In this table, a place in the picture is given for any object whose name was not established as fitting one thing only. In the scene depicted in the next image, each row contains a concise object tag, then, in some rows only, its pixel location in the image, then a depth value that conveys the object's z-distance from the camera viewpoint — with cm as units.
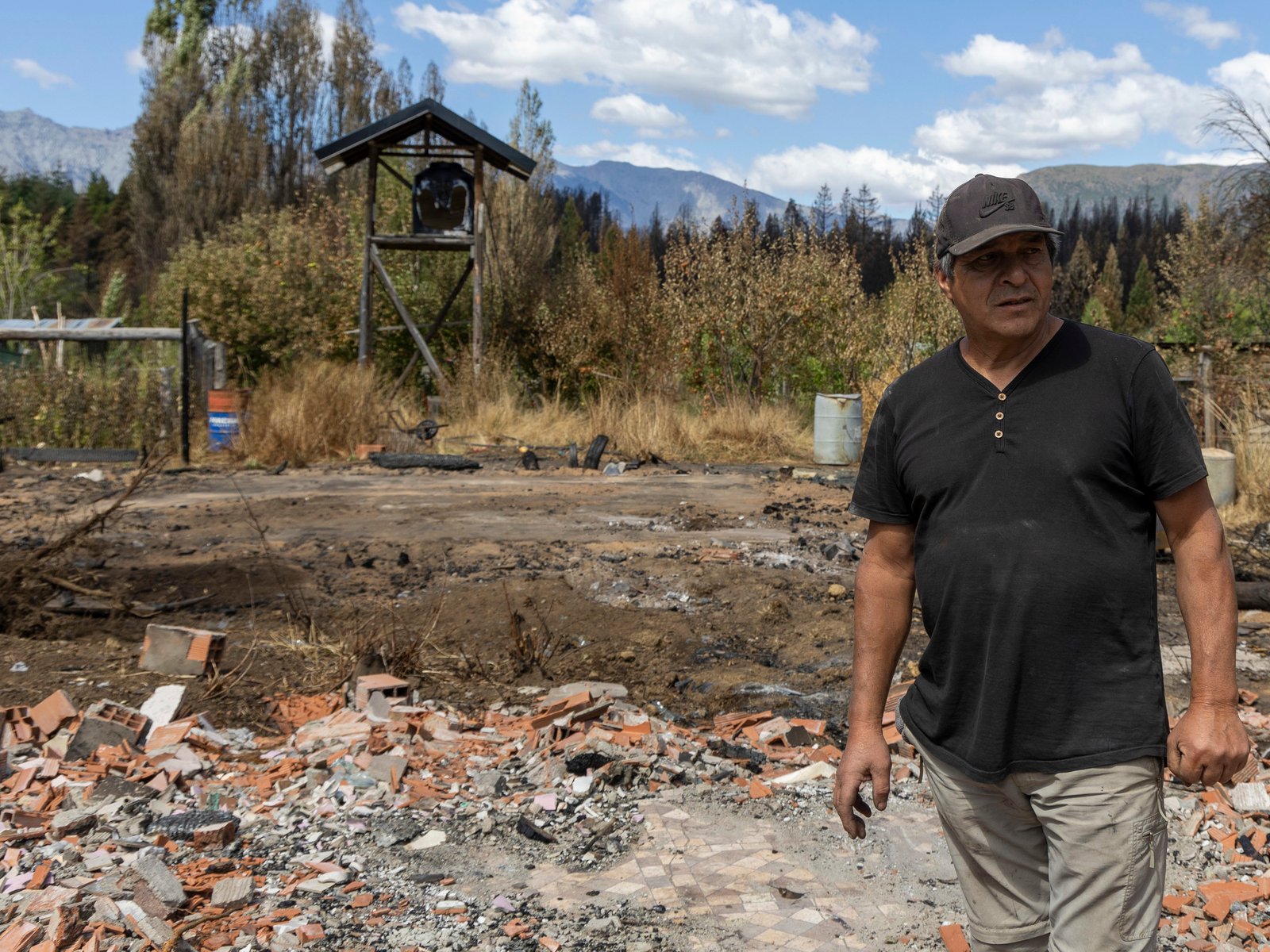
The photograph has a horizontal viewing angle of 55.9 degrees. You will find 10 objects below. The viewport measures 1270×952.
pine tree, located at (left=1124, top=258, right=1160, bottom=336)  4297
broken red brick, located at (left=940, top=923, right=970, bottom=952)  311
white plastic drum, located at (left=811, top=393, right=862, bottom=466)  1508
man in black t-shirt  211
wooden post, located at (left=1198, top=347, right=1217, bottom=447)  1186
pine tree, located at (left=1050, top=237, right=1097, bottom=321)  1948
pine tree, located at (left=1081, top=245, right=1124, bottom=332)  2978
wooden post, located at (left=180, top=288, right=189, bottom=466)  1444
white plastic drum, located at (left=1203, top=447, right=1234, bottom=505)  1060
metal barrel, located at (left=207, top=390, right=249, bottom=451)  1496
